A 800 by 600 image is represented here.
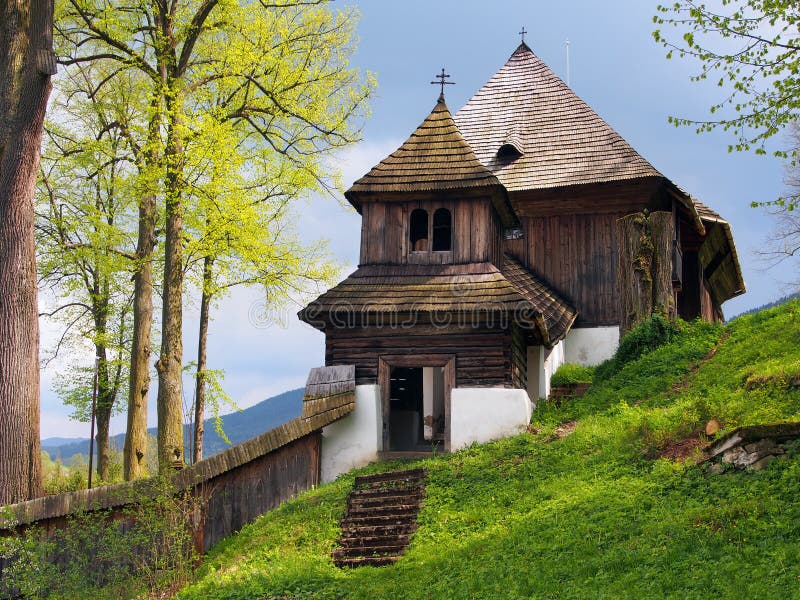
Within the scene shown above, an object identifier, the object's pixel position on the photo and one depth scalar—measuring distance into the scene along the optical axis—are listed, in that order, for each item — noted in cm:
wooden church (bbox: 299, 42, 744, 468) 1781
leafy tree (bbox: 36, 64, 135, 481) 2212
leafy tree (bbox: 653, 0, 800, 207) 1266
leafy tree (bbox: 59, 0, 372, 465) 1841
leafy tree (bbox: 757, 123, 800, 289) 1270
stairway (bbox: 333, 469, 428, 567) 1300
